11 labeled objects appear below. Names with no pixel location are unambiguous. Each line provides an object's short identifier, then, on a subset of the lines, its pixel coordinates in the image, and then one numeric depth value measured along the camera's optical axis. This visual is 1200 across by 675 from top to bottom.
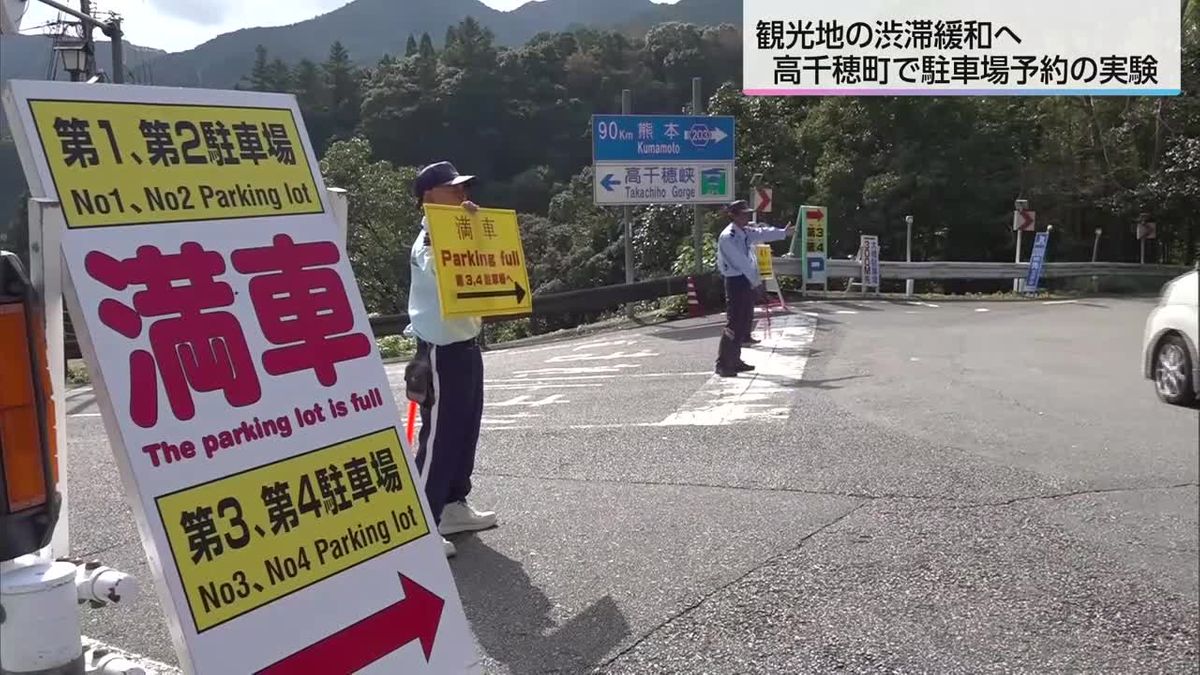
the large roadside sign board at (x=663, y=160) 17.06
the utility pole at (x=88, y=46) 9.44
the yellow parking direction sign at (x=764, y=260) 14.51
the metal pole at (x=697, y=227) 17.89
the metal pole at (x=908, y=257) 18.25
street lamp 8.57
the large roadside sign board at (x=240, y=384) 2.16
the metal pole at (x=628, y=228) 17.72
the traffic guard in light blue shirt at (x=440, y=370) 4.33
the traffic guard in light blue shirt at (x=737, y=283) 9.41
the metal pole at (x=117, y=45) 10.17
